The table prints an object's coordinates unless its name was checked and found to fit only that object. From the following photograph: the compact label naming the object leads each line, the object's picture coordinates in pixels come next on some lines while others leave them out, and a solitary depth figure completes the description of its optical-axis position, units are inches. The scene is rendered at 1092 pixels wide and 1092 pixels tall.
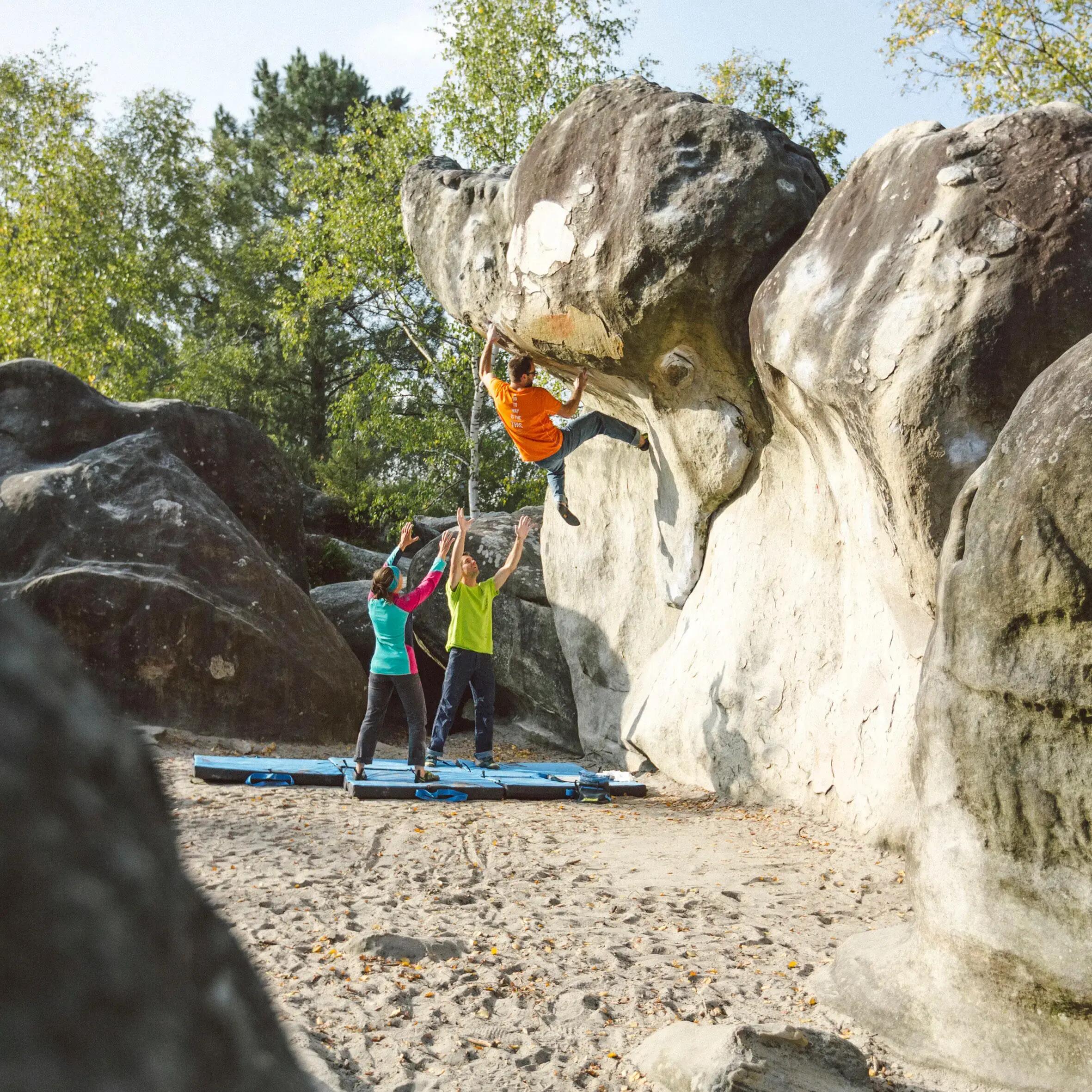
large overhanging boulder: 323.9
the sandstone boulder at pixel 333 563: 637.3
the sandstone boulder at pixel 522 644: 487.8
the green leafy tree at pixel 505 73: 753.6
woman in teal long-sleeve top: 343.6
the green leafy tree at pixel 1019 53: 697.0
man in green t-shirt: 389.7
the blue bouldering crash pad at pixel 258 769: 321.4
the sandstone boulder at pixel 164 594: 394.3
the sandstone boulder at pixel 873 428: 230.4
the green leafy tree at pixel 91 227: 795.4
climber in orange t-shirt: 391.9
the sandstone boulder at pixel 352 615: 522.3
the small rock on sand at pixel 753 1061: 129.8
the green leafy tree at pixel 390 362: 779.4
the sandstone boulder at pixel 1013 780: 142.3
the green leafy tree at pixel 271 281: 1023.0
